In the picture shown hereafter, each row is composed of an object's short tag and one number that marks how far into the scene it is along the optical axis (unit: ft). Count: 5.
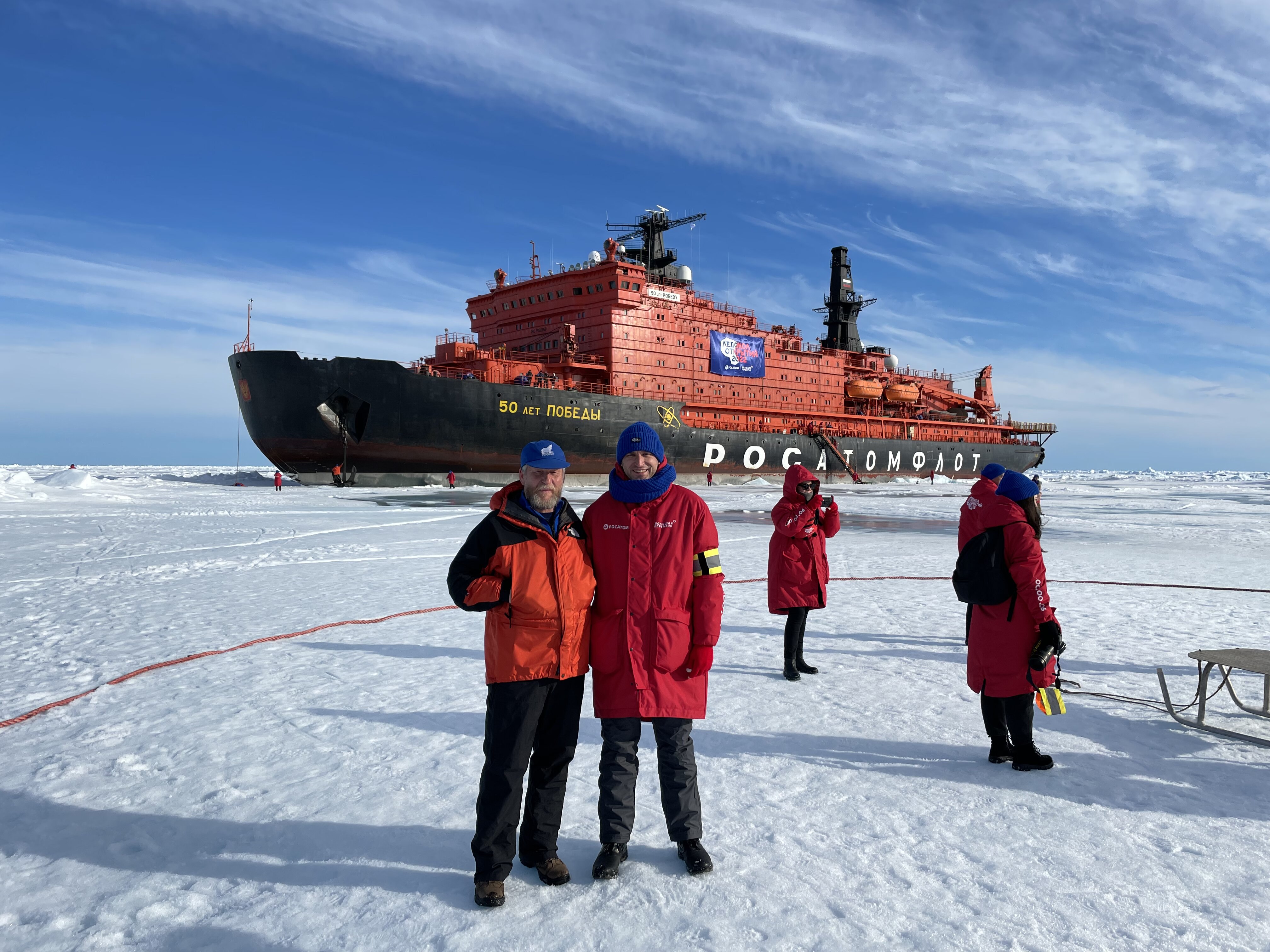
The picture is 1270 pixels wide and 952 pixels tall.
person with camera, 9.89
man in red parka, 7.63
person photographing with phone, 14.67
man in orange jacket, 7.24
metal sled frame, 10.50
